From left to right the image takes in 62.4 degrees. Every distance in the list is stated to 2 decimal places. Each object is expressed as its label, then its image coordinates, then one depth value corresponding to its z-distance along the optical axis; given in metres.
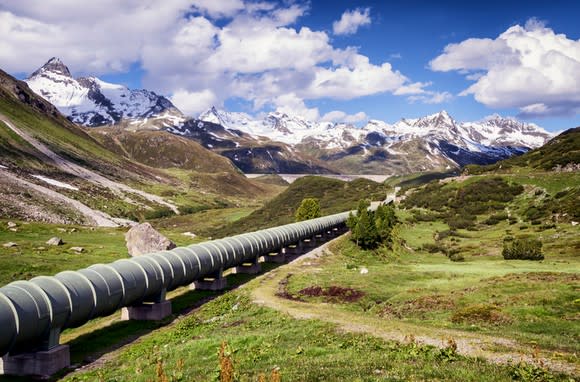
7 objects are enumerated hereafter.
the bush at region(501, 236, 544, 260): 71.00
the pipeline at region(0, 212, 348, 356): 24.23
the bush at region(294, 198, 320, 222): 116.00
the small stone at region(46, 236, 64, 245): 63.69
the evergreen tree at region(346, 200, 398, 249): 87.56
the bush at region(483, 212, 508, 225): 117.79
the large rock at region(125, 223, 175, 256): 61.50
